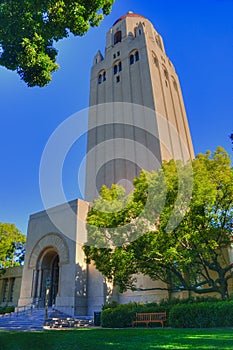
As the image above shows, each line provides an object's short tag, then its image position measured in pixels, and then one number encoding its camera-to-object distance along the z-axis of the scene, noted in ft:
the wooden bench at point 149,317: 47.47
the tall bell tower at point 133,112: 98.55
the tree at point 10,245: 103.24
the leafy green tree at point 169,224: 47.39
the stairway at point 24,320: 54.63
